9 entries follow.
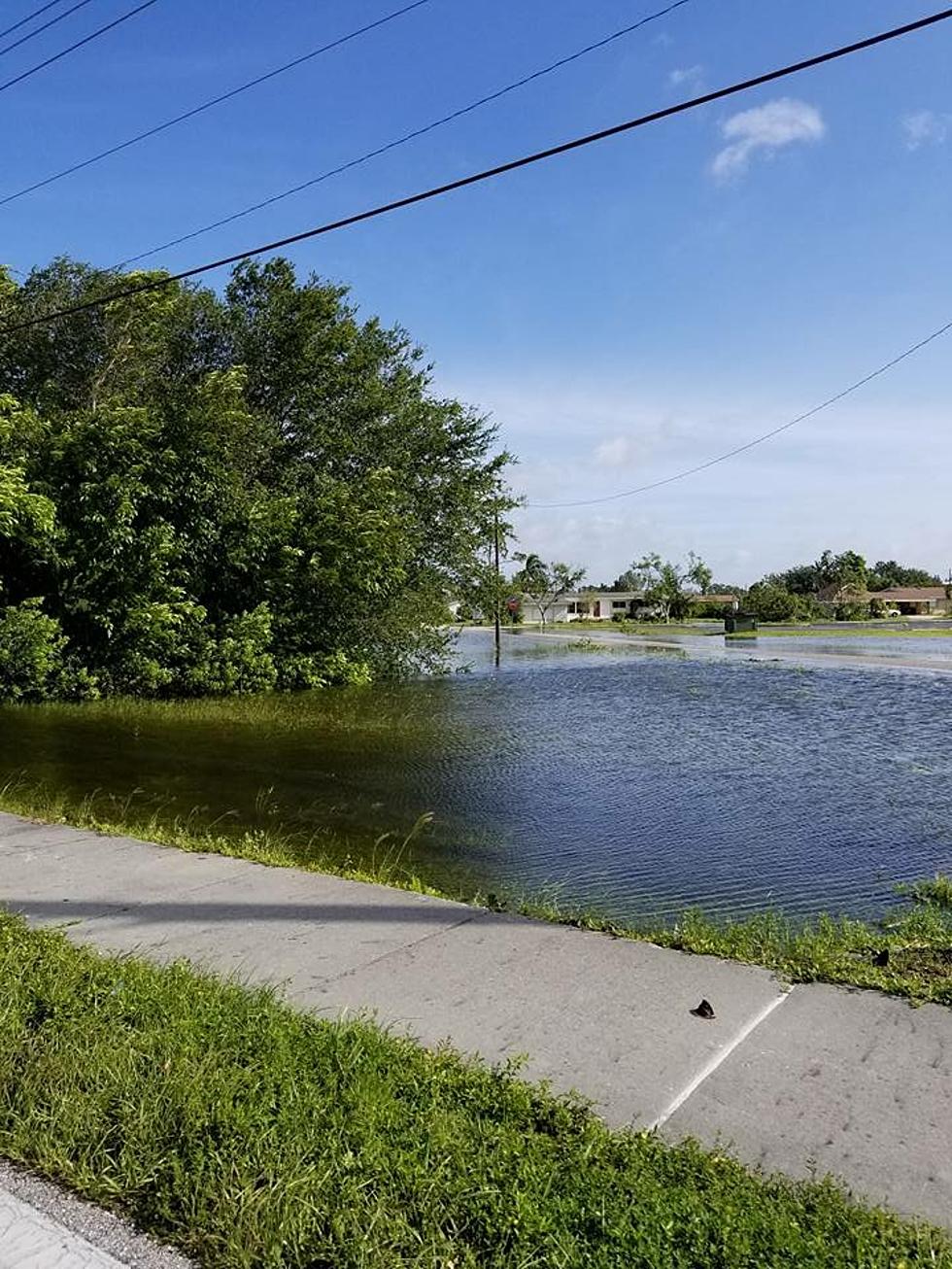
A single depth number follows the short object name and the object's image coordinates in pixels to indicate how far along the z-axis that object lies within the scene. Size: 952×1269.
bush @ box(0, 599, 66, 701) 19.05
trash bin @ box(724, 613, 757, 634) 69.50
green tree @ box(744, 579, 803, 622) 89.94
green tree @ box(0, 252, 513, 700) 20.48
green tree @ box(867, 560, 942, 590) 144.98
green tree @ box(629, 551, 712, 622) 104.06
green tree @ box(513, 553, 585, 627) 102.06
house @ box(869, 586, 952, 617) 115.96
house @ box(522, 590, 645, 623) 117.06
